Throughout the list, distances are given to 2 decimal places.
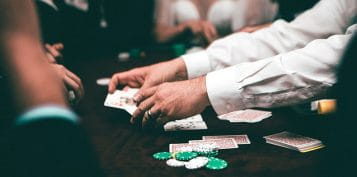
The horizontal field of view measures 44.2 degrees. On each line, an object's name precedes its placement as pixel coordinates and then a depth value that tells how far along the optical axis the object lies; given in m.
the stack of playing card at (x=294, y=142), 1.12
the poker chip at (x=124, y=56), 2.82
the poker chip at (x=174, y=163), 1.03
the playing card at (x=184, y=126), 1.33
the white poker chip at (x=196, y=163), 1.01
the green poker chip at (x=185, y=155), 1.05
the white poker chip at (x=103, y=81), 2.06
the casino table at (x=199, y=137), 1.00
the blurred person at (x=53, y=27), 2.20
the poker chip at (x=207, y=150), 1.09
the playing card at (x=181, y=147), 1.14
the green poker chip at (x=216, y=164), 1.00
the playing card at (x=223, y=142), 1.15
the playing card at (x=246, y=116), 1.40
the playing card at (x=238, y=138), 1.19
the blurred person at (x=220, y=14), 3.86
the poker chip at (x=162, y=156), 1.07
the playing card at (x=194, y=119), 1.40
